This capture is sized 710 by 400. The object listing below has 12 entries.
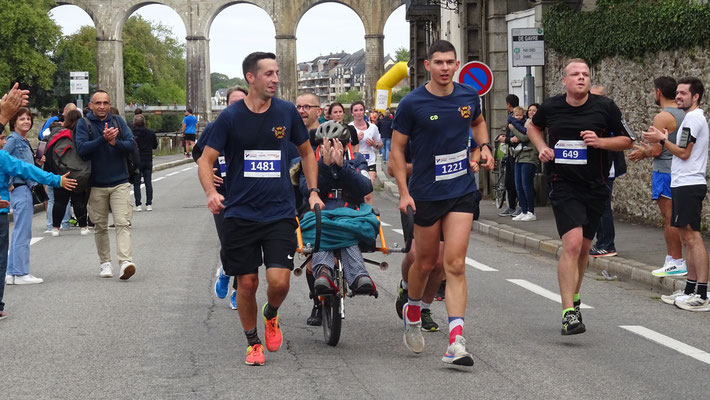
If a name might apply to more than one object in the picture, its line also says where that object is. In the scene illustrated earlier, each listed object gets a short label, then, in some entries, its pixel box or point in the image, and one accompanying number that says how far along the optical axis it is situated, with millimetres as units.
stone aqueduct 65125
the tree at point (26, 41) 63125
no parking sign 17953
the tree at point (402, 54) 185375
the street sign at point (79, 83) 40250
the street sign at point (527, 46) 17422
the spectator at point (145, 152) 21047
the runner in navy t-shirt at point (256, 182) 6809
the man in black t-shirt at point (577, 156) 7875
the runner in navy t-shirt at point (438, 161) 7051
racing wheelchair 7355
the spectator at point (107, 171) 11398
